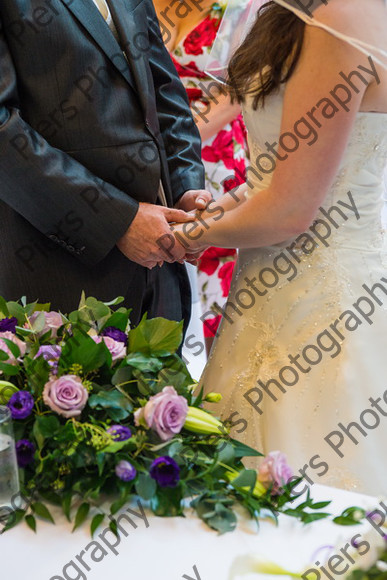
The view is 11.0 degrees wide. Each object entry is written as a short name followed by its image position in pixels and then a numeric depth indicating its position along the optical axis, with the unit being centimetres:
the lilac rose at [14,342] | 252
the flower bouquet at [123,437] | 239
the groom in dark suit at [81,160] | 303
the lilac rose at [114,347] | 250
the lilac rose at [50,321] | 257
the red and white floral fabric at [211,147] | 471
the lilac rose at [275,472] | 240
